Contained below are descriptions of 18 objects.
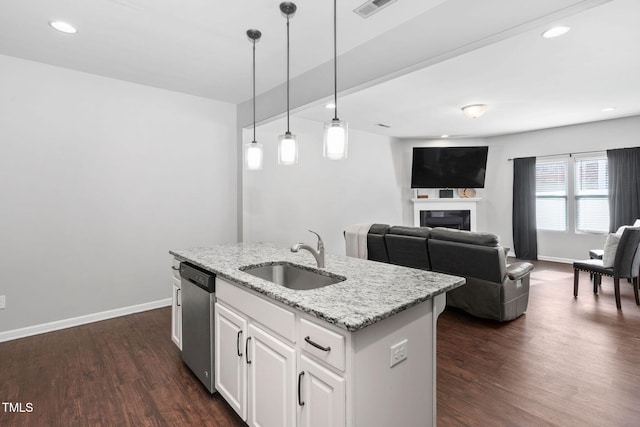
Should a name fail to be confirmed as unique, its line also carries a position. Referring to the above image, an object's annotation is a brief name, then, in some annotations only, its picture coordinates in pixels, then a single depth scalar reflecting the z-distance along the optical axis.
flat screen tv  6.97
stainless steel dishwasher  2.09
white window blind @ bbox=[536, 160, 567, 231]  6.37
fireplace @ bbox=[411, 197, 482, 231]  7.16
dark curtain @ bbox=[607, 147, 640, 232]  5.40
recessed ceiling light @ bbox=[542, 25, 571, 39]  2.57
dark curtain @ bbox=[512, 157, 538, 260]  6.62
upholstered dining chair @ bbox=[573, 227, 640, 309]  3.66
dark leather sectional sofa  3.22
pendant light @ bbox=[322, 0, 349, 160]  1.99
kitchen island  1.24
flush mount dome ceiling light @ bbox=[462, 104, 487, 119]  4.62
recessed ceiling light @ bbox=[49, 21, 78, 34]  2.51
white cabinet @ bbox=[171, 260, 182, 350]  2.58
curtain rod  5.85
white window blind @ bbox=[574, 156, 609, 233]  5.88
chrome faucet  2.02
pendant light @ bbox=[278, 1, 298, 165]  2.32
